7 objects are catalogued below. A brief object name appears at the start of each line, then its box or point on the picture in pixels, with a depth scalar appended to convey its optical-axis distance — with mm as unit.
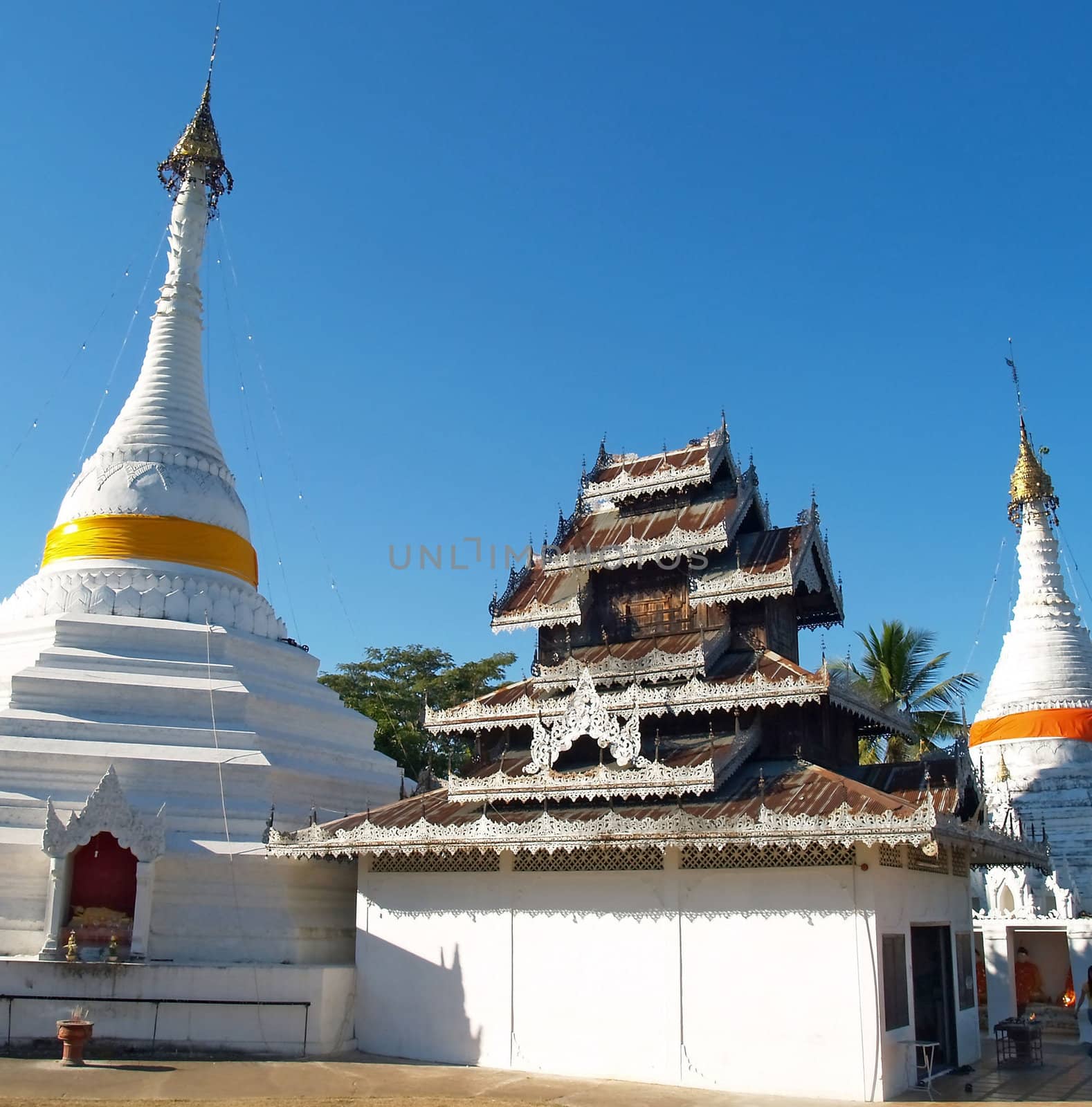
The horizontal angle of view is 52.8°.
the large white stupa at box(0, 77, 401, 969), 20453
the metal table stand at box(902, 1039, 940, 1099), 17141
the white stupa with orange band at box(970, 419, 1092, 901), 33344
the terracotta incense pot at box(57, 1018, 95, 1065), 17703
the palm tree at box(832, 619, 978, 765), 38500
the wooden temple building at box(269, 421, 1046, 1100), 16938
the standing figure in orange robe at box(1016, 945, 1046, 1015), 32500
